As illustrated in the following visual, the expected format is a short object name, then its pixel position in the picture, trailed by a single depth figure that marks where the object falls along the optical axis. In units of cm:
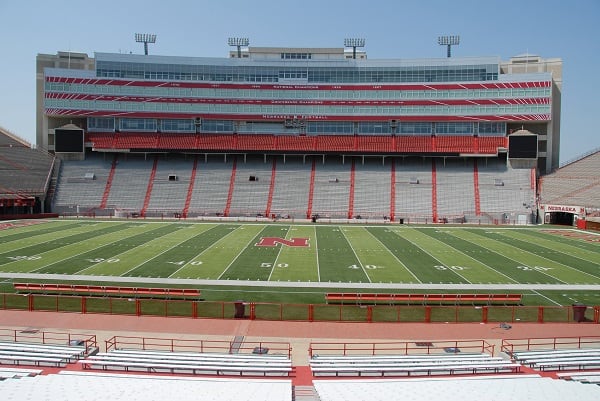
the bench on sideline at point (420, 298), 1890
